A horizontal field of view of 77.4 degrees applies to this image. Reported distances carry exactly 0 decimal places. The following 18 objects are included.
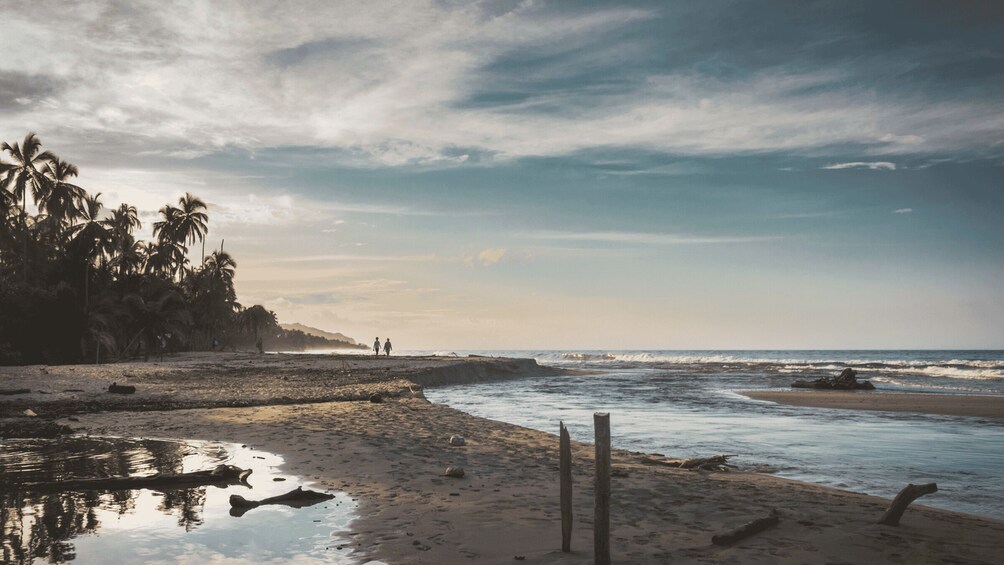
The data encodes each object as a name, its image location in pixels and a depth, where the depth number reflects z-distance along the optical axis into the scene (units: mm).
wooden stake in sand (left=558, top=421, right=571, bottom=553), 7234
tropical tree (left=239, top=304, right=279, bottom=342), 97500
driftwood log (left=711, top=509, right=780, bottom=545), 7867
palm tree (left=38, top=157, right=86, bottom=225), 54312
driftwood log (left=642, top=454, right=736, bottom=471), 13031
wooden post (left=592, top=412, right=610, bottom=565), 6590
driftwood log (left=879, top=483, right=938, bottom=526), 8672
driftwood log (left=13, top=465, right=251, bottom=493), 10109
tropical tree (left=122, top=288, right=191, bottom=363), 49719
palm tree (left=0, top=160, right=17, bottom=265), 45125
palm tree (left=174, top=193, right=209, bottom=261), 72500
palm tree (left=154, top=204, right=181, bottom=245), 72438
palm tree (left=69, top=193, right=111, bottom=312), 47250
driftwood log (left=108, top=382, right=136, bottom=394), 24750
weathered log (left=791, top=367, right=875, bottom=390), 38281
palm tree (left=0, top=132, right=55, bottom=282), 53219
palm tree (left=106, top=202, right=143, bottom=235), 58762
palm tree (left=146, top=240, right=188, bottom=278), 67250
